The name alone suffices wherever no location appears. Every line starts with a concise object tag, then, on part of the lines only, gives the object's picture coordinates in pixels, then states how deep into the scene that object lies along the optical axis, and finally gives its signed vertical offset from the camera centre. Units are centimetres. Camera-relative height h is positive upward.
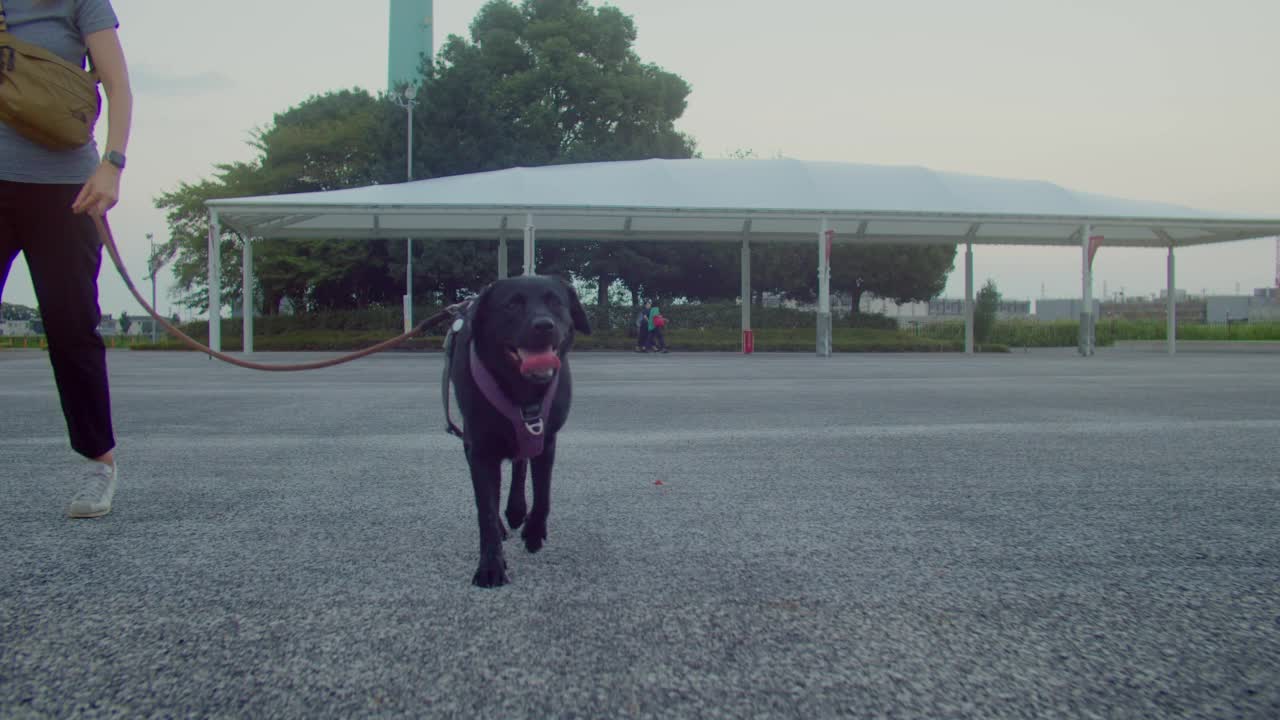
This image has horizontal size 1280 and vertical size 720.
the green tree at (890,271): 3781 +317
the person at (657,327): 2469 +37
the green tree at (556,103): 3397 +1025
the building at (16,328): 4197 +53
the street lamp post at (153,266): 4594 +424
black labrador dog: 231 -12
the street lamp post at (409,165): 3319 +702
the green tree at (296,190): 3784 +691
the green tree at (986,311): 3114 +106
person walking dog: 296 +46
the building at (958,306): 6881 +286
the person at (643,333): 2556 +18
